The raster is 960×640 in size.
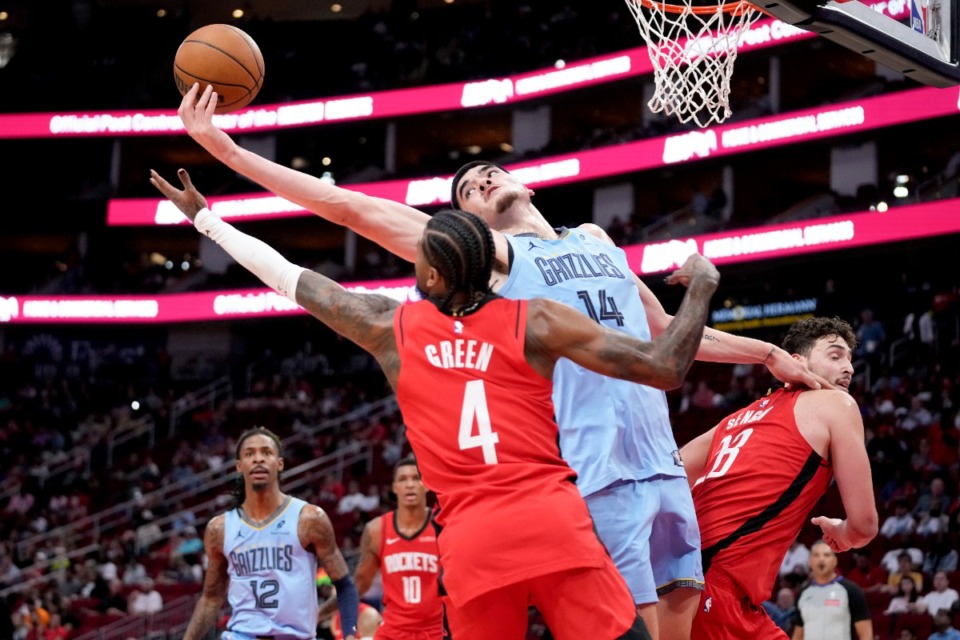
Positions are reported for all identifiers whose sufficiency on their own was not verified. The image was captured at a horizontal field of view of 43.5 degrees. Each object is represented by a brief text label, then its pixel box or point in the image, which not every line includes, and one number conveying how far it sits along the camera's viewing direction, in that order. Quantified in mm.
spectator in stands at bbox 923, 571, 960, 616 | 11586
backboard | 5270
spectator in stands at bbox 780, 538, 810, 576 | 13391
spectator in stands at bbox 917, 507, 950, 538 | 13538
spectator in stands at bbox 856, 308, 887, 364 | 19031
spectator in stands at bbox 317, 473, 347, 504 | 20402
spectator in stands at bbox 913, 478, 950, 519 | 13998
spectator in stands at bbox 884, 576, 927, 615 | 11773
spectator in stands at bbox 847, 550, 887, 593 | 13094
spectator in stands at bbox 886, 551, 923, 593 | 12172
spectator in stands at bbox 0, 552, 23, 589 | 19703
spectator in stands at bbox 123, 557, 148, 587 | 18781
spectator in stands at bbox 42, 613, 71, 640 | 16562
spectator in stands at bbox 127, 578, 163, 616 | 17172
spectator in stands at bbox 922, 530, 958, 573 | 12875
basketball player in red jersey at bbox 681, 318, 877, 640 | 4523
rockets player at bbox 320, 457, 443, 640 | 7793
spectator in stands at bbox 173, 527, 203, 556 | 19078
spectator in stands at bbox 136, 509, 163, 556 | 20188
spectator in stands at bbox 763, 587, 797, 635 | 11547
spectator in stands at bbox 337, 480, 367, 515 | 19188
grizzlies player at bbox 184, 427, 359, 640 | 6605
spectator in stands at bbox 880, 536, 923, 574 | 12992
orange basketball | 5004
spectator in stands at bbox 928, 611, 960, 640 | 10484
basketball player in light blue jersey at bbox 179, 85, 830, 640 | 3834
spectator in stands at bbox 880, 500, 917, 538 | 13891
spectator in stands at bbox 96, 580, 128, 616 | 17688
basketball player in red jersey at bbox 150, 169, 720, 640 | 3117
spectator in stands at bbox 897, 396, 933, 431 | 16344
